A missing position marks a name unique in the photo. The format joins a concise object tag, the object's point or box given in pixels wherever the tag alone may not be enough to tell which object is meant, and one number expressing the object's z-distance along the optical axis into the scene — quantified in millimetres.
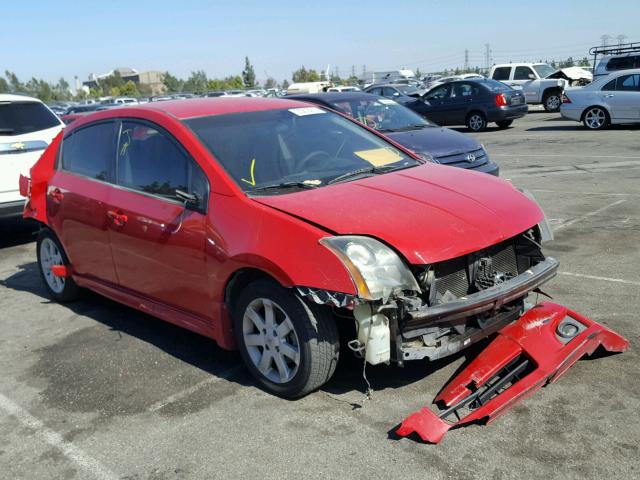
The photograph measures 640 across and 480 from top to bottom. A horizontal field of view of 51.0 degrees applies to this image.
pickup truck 25156
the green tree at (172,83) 94375
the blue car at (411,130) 8906
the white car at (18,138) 8094
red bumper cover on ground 3473
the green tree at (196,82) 91750
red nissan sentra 3566
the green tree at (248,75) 86719
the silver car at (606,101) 16703
